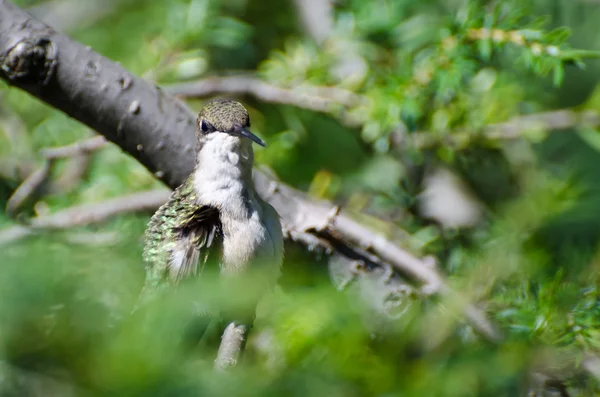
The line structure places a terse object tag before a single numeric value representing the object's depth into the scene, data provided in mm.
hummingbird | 4141
